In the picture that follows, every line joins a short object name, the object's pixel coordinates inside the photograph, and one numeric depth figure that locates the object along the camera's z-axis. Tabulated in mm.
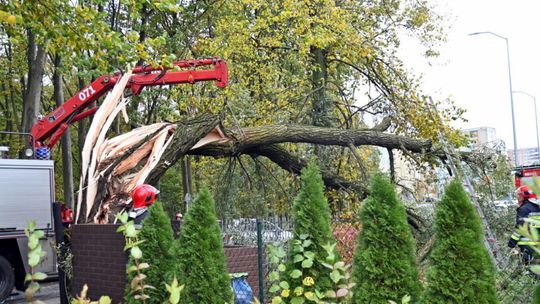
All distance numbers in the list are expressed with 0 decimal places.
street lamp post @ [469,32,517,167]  24256
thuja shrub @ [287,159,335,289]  4816
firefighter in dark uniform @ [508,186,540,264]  7975
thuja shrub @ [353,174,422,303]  4191
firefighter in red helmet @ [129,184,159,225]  6845
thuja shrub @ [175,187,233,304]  4367
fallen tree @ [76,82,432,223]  7711
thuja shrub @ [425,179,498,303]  3885
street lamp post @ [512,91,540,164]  28003
